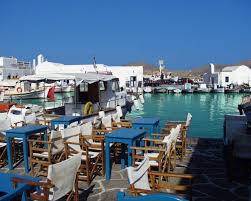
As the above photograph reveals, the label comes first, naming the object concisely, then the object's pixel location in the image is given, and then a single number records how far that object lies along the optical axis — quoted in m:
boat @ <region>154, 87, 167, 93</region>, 56.78
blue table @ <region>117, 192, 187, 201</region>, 2.54
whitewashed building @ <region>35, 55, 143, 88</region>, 37.75
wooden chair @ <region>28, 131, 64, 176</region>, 5.82
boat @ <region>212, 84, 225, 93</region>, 53.81
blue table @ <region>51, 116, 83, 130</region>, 8.73
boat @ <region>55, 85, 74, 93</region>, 38.44
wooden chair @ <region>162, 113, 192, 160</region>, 7.47
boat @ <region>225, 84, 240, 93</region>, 52.47
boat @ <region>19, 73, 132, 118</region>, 12.84
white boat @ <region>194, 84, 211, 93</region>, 55.50
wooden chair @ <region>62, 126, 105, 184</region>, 5.84
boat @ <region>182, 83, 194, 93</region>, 55.49
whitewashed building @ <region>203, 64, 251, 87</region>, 57.54
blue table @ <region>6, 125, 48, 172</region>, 6.48
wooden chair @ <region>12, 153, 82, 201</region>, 3.68
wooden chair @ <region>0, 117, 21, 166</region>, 7.06
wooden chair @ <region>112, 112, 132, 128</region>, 8.45
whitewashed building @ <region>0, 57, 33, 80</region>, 47.44
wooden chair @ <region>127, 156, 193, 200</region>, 3.58
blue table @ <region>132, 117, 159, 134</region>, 7.82
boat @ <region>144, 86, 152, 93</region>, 55.28
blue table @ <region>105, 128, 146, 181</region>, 5.94
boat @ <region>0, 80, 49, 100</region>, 37.38
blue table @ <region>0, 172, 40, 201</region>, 3.28
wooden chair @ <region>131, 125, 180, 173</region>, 5.52
